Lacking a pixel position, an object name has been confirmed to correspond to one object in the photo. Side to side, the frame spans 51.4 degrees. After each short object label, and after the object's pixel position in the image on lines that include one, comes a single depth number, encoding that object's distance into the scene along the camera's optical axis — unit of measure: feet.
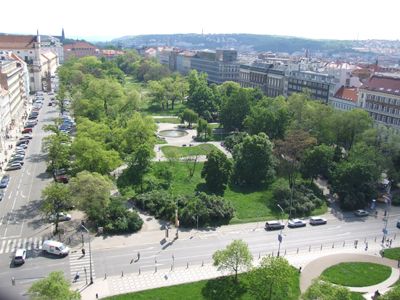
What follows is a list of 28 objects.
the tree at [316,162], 211.82
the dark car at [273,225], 172.86
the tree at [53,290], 98.84
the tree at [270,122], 264.93
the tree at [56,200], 153.69
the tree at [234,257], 125.18
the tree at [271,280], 112.78
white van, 144.25
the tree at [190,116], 336.70
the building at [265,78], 404.57
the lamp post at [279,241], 147.23
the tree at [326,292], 101.81
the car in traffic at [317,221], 180.04
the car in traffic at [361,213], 190.90
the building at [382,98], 281.54
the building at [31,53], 473.26
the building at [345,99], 317.09
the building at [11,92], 288.92
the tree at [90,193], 156.97
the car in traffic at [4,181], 202.78
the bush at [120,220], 161.59
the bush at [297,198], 188.65
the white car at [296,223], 176.65
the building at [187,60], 634.02
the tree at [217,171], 202.08
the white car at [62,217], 166.50
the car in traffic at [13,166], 227.81
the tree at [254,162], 213.05
